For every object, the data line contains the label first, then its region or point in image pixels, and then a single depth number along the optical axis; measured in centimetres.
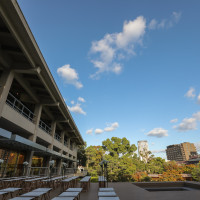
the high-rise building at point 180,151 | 17512
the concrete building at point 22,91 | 815
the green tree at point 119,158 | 2862
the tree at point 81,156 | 4506
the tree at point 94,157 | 3504
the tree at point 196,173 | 2485
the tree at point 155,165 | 3353
